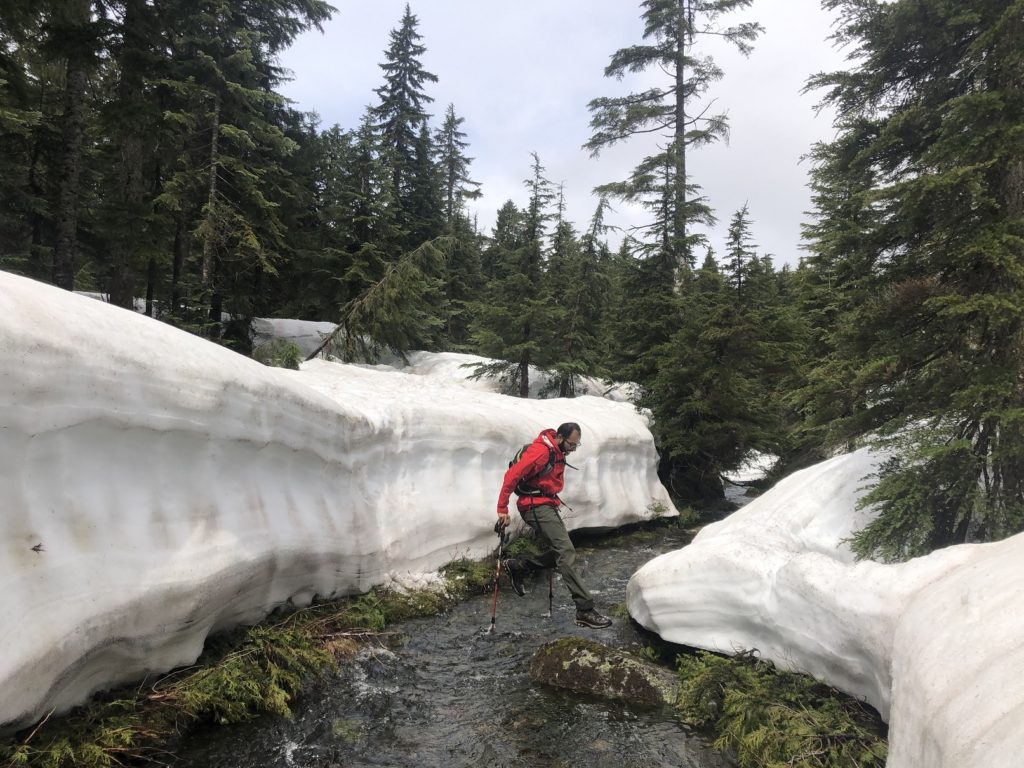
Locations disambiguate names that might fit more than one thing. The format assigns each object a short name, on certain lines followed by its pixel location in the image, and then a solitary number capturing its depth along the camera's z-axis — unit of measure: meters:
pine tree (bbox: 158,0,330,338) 14.77
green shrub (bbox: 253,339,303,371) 13.64
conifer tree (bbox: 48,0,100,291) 10.84
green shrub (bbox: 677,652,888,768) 4.29
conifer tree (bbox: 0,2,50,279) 13.10
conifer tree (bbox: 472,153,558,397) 18.27
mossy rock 5.78
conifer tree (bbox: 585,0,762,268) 21.67
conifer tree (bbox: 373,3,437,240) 29.83
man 7.77
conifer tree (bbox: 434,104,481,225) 45.41
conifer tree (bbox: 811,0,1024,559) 5.88
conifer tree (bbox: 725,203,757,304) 16.66
